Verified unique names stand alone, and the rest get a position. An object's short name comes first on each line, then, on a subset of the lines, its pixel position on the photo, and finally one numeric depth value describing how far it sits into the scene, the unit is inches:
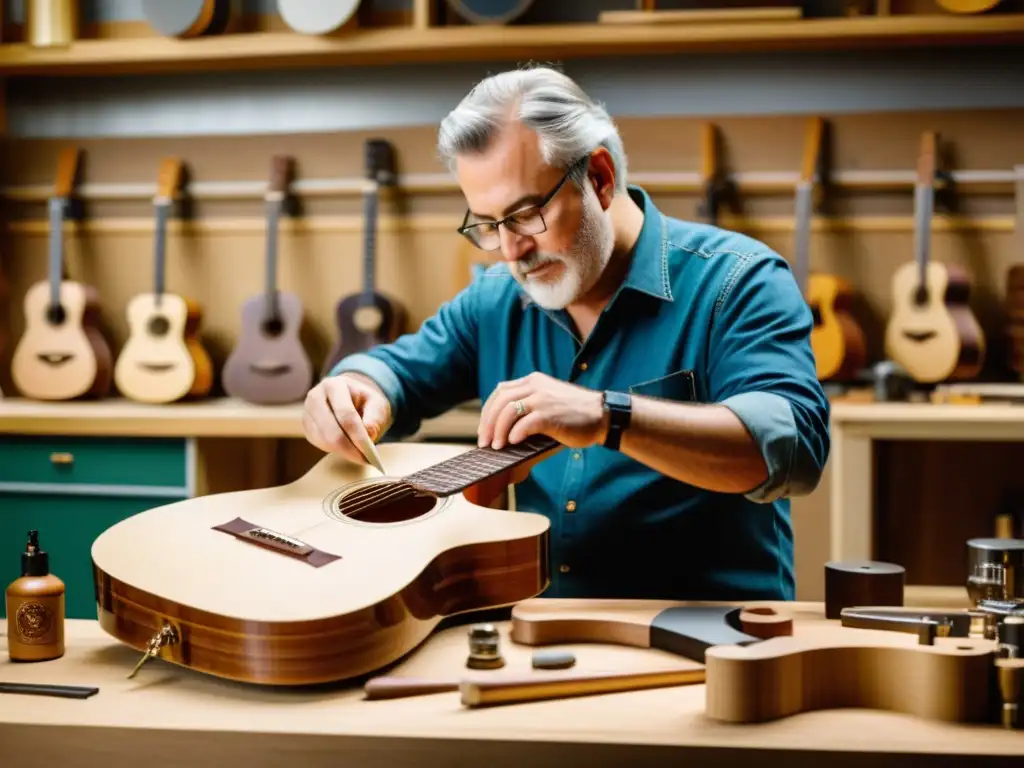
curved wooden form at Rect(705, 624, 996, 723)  36.5
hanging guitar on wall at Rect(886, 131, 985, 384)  128.0
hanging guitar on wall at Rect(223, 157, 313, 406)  136.2
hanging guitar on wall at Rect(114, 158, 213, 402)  138.3
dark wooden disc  48.5
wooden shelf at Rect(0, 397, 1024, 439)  115.1
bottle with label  44.8
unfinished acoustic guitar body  39.7
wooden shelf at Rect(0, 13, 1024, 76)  126.8
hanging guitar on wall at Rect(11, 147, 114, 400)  139.9
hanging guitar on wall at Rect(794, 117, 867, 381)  129.1
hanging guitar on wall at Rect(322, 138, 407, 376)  136.8
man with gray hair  58.7
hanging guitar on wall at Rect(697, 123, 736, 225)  134.0
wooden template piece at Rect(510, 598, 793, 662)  43.6
